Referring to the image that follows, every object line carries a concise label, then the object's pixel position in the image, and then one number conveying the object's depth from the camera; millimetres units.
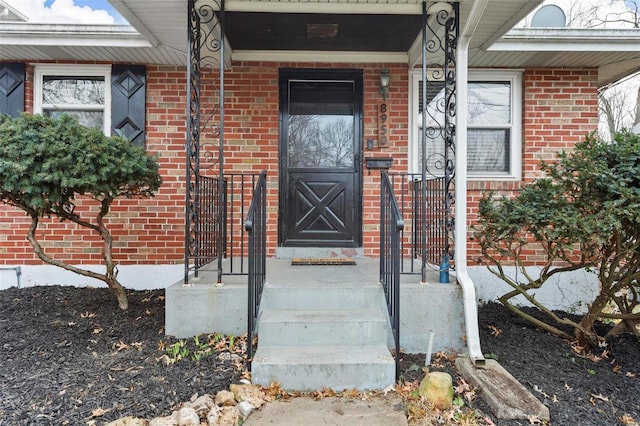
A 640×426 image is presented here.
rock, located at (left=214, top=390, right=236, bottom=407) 2174
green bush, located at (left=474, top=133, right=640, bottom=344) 2697
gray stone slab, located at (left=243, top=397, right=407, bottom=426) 2051
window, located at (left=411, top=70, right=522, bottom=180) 4473
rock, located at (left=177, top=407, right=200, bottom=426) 1982
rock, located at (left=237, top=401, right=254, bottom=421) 2098
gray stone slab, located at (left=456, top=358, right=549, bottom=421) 2121
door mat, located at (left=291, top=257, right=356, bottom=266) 3920
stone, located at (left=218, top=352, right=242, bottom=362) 2625
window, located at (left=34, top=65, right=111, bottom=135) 4383
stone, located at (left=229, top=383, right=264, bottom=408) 2188
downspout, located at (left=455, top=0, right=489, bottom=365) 3037
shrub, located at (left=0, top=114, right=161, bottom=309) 2918
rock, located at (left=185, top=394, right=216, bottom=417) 2083
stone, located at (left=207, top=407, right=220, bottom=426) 2004
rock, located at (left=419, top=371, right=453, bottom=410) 2223
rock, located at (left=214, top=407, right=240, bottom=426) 2008
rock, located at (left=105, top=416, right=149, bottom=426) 1961
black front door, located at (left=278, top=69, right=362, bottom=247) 4414
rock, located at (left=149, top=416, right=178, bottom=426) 1967
